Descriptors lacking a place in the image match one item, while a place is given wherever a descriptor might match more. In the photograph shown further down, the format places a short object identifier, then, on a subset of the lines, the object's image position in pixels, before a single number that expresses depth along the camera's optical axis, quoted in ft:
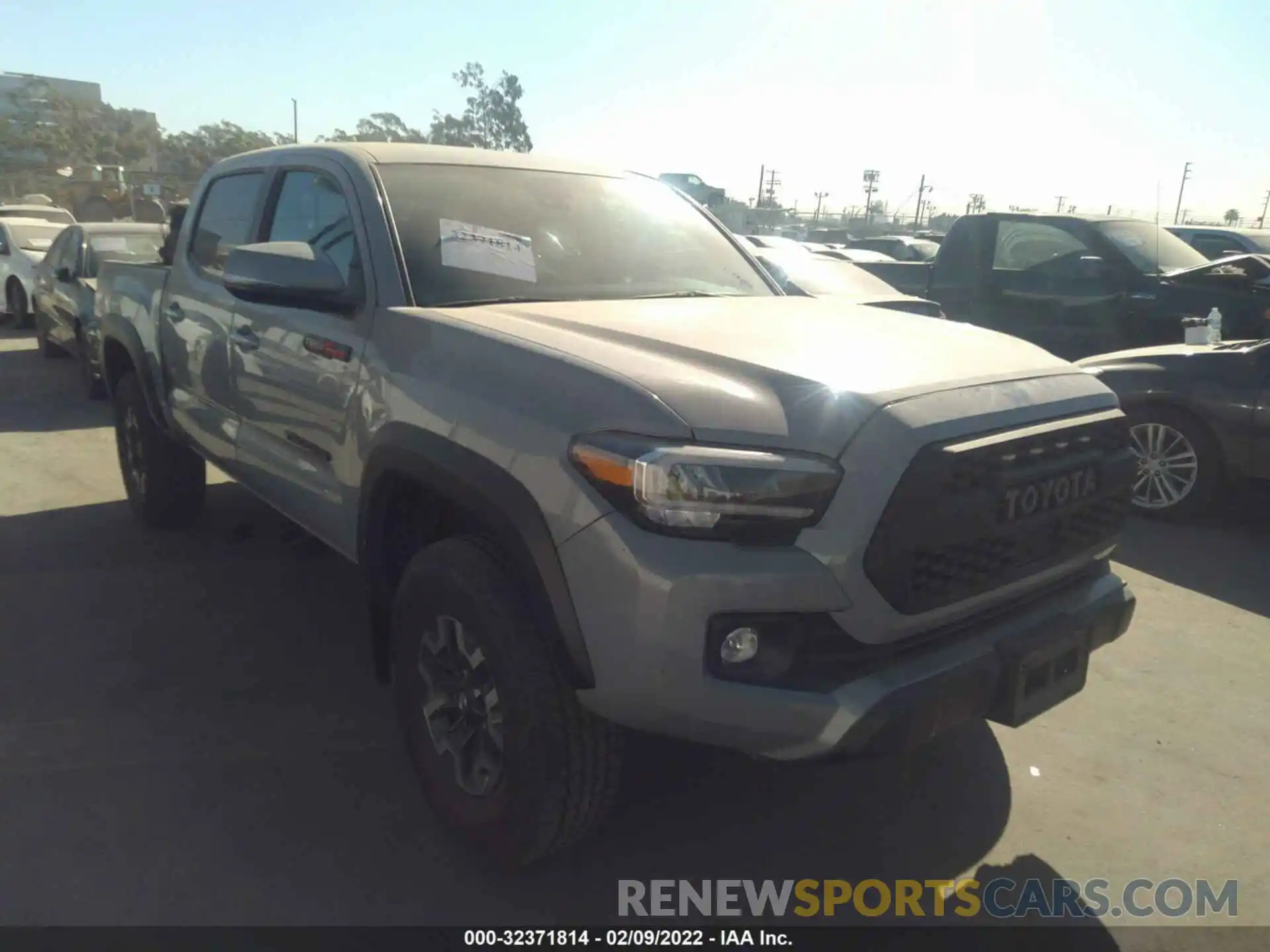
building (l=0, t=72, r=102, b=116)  290.81
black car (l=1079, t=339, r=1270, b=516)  17.84
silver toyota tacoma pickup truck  6.88
